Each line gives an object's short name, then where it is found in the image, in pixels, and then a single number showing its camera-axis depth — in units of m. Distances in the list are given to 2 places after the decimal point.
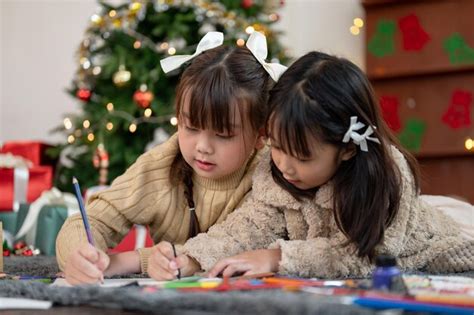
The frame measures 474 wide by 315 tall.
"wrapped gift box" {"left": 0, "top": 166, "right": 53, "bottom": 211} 2.28
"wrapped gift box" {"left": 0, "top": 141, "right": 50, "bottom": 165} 2.71
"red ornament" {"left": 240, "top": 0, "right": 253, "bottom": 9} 2.61
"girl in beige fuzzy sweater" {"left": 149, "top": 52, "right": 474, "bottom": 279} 1.03
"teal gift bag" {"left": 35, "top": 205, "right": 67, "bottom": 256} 2.10
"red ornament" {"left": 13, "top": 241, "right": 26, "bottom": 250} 2.09
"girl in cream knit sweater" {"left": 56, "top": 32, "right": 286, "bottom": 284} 1.16
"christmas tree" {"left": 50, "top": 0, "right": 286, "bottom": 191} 2.57
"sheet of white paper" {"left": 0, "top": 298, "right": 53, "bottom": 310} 0.77
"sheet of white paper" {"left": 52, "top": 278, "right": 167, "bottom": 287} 0.88
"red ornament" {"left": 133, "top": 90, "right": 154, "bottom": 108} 2.52
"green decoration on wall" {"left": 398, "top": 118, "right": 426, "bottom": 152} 2.88
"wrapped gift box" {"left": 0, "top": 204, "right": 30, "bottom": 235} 2.24
